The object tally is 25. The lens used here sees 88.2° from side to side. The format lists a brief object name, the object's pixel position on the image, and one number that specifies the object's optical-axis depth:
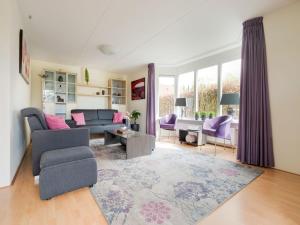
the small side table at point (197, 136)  4.14
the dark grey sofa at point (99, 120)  4.65
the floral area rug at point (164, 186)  1.42
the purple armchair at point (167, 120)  4.81
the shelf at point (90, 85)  5.55
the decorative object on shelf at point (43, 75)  4.75
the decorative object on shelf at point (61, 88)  5.12
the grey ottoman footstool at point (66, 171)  1.57
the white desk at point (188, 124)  4.22
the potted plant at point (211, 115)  4.16
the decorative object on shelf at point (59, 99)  5.11
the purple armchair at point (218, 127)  3.40
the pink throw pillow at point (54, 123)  2.30
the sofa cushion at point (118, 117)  5.42
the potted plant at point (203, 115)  4.27
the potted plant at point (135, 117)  5.77
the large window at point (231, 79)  3.88
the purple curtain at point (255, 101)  2.56
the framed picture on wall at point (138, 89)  5.82
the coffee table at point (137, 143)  2.98
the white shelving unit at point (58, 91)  4.92
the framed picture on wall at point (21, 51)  2.44
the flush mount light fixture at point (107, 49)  3.69
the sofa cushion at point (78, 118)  4.73
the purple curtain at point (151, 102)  5.20
